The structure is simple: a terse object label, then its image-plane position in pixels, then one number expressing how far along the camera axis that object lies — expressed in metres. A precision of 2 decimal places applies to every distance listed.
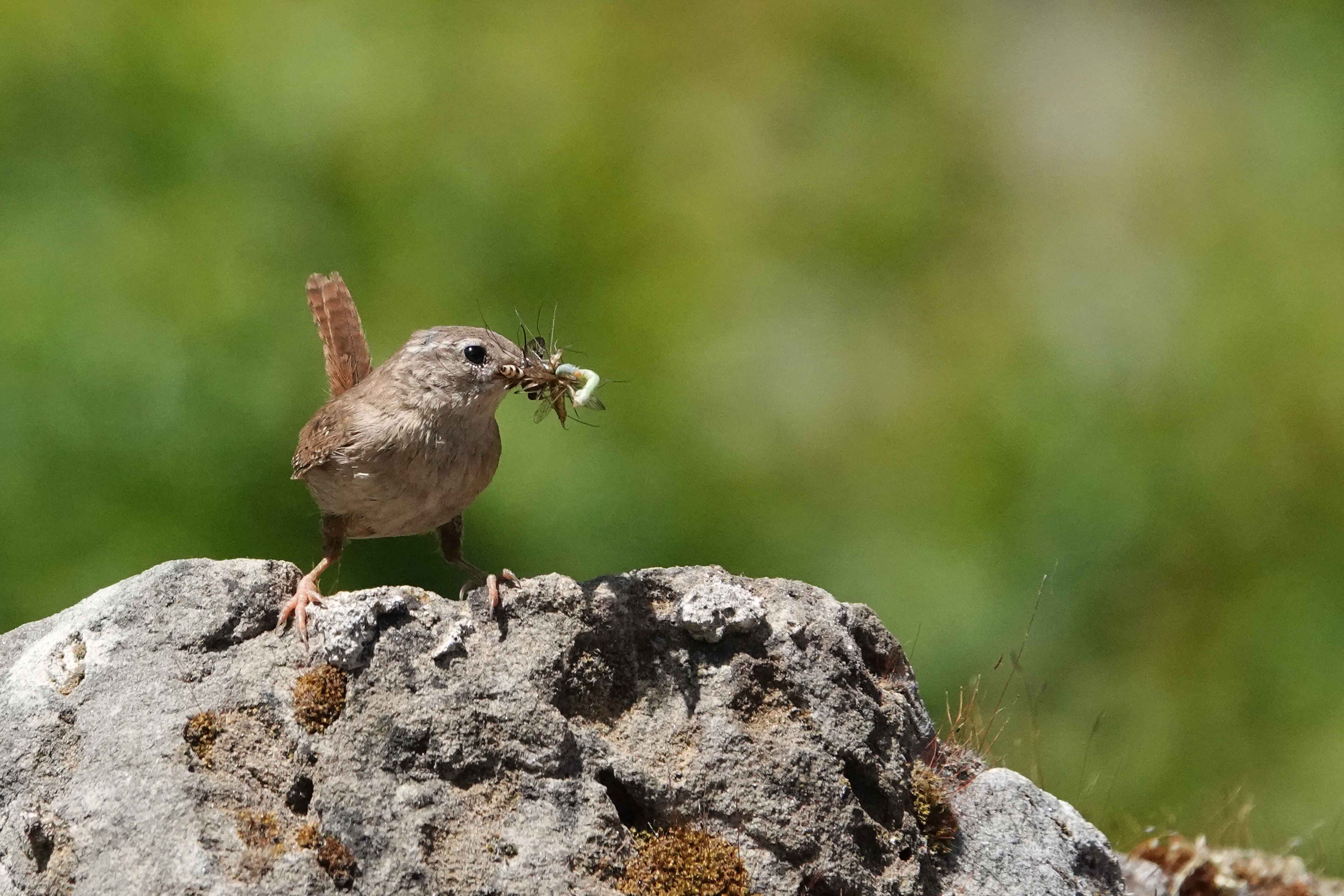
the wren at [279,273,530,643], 8.23
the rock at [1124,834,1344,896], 8.96
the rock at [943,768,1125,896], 6.73
